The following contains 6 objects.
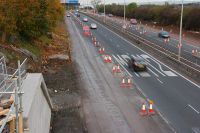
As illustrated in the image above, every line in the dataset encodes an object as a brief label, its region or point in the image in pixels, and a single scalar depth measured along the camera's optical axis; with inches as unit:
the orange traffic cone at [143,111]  896.9
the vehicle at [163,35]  2711.1
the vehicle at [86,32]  2810.5
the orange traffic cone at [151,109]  898.1
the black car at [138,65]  1427.2
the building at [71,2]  7431.1
